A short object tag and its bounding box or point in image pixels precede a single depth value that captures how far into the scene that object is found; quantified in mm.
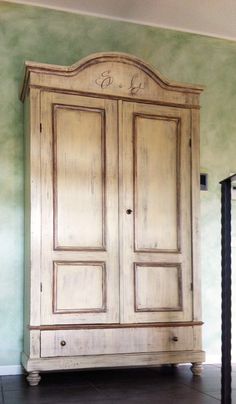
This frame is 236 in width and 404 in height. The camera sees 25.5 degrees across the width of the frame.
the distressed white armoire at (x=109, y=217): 3326
